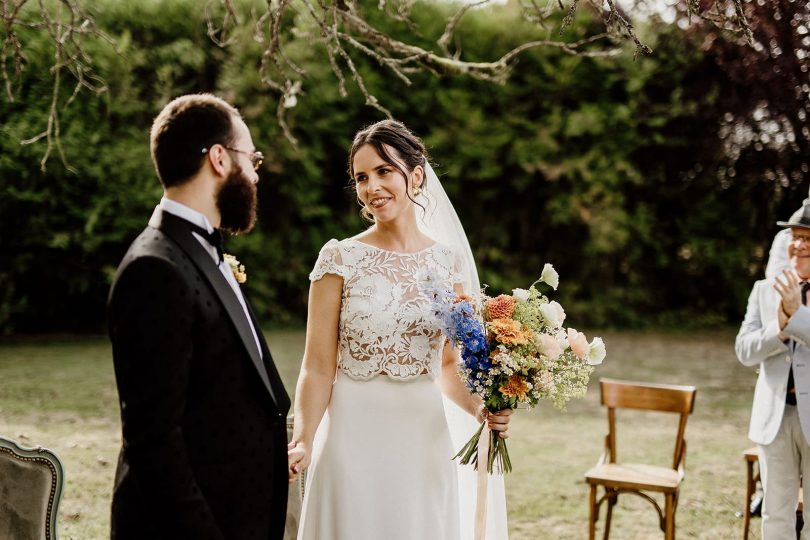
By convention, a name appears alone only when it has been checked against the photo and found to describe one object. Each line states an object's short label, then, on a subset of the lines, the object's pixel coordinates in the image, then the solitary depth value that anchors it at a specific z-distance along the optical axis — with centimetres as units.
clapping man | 410
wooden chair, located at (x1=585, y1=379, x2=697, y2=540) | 433
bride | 305
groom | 192
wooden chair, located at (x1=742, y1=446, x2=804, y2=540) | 461
